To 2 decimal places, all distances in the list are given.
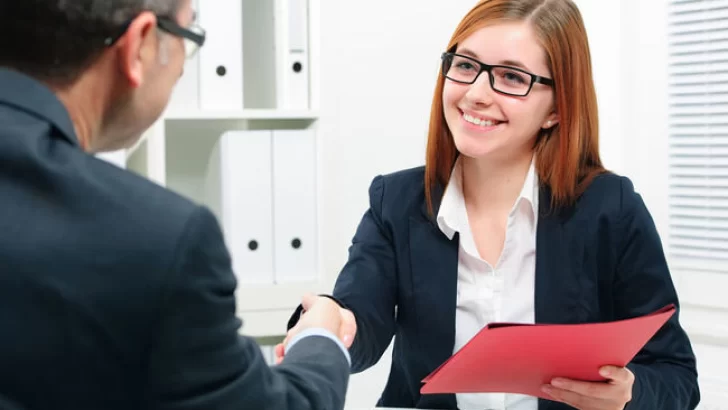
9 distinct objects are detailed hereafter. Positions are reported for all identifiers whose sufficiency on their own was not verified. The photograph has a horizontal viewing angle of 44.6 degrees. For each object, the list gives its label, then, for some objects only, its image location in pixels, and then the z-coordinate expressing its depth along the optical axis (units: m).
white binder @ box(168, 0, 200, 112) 2.21
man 0.70
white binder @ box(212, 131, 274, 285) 2.22
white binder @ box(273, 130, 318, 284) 2.26
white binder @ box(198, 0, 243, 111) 2.22
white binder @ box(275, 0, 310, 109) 2.27
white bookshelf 2.21
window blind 2.39
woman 1.57
